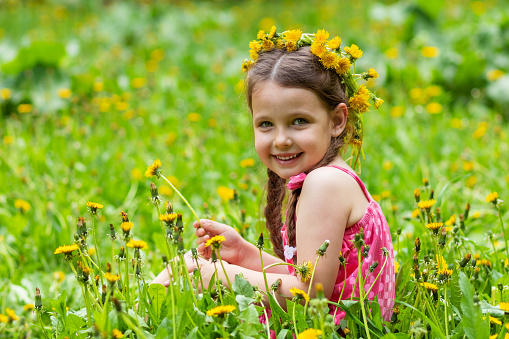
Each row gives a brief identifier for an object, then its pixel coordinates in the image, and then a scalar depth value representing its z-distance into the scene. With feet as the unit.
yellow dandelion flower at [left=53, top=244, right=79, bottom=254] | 4.81
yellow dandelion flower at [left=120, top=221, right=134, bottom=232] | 4.81
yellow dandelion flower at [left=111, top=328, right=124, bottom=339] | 4.61
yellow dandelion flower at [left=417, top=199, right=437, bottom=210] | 5.22
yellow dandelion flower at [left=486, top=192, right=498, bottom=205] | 5.30
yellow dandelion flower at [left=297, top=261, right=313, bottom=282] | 4.88
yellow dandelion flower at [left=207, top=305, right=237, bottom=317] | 4.69
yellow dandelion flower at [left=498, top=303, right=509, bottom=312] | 4.94
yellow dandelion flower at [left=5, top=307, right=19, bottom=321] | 4.84
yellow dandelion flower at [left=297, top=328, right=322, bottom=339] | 4.38
